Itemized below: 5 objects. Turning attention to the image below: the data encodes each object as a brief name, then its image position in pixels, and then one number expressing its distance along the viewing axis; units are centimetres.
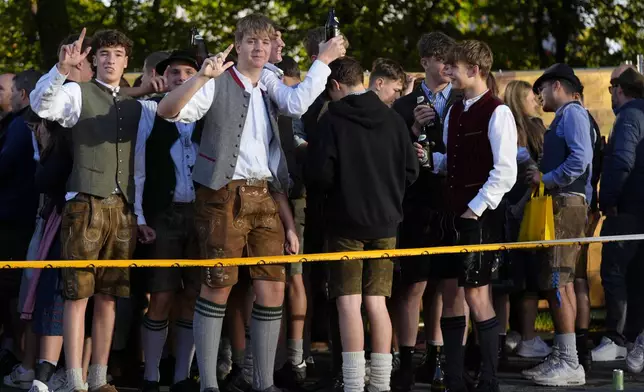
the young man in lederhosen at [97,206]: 1364
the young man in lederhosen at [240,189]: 1323
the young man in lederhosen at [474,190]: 1372
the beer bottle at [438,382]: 1480
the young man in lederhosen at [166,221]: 1431
